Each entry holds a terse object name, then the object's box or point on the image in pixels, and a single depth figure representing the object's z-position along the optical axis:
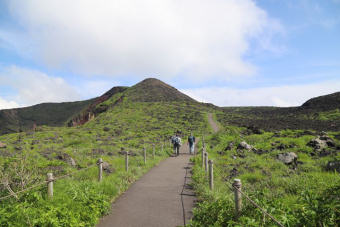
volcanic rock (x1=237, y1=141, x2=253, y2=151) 16.40
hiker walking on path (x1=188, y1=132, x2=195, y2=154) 18.55
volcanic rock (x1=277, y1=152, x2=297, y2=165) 11.60
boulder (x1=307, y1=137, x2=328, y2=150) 14.36
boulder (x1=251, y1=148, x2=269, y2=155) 15.17
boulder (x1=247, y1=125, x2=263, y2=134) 26.51
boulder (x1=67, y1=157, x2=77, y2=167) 11.95
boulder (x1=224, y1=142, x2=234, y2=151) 17.17
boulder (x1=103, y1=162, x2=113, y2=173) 10.94
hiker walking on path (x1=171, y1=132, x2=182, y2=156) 18.44
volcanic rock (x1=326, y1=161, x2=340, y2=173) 8.94
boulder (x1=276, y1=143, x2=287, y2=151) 15.58
